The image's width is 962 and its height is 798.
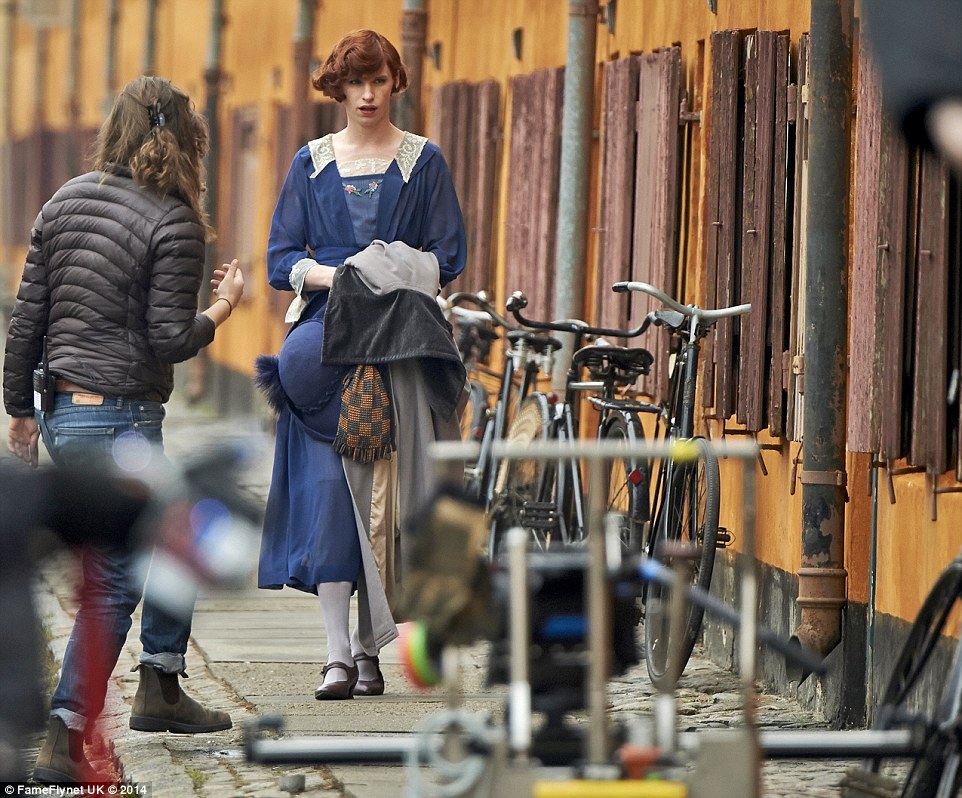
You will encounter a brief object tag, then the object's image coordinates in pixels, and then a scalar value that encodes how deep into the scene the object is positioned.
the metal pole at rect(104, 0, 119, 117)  56.28
